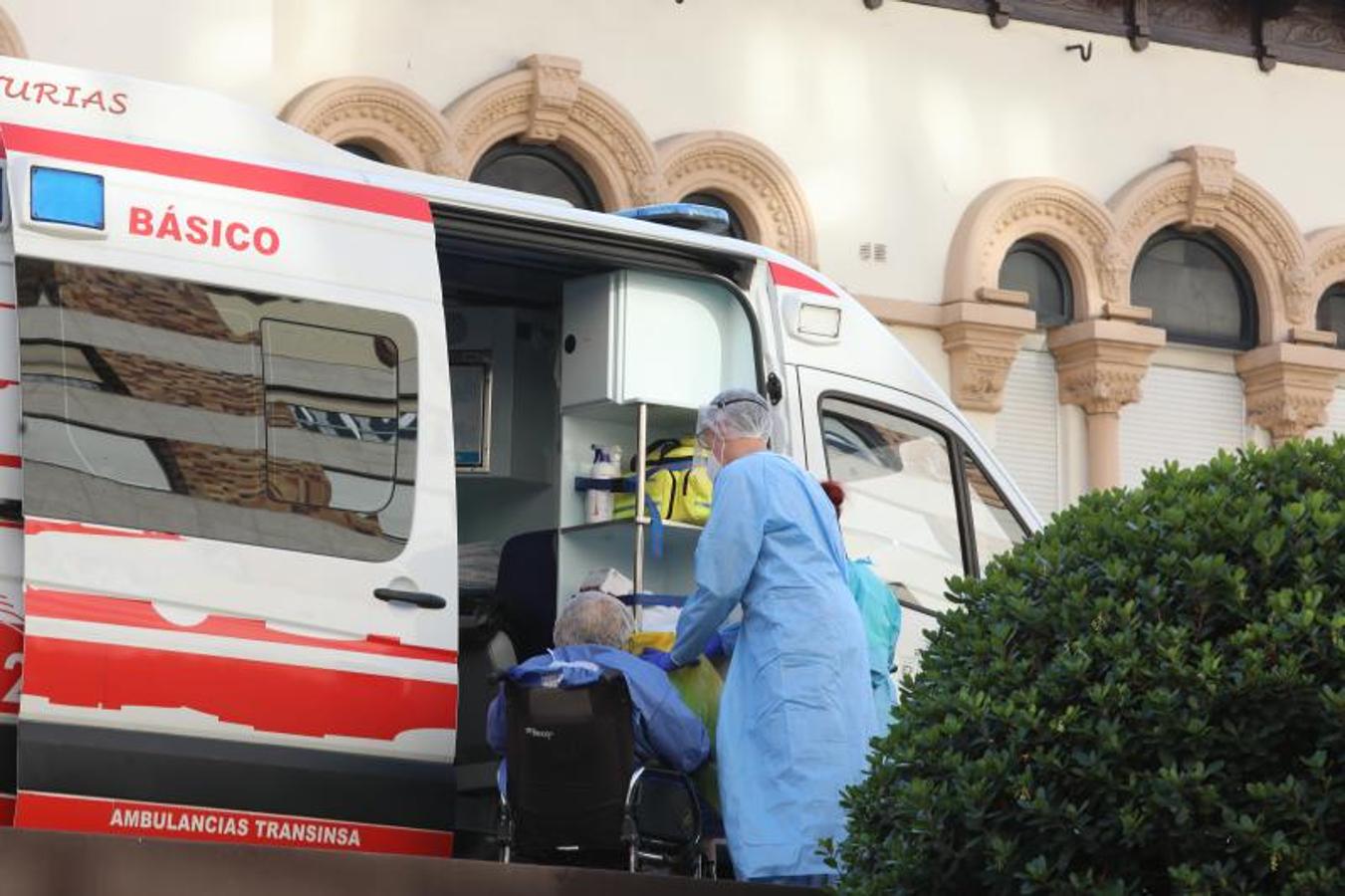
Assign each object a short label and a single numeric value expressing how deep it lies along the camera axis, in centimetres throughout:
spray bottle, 1359
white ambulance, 1046
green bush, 754
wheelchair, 1144
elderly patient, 1160
